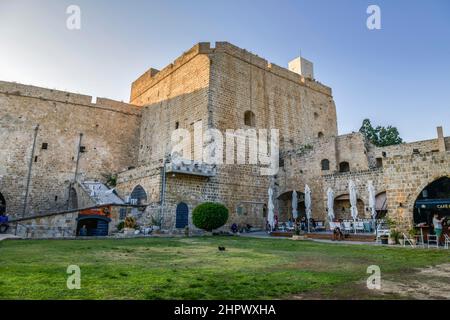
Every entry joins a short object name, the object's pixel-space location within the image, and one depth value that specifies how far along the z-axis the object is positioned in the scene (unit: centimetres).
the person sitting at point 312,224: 1713
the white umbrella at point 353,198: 1376
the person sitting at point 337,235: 1223
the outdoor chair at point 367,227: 1406
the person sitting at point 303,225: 1666
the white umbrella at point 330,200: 1520
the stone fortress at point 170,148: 1598
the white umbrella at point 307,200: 1591
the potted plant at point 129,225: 1387
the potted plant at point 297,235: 1299
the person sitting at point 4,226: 1362
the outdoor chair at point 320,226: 1734
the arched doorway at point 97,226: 1465
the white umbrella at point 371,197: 1327
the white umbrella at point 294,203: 1670
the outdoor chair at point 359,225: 1393
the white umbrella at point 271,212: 1645
